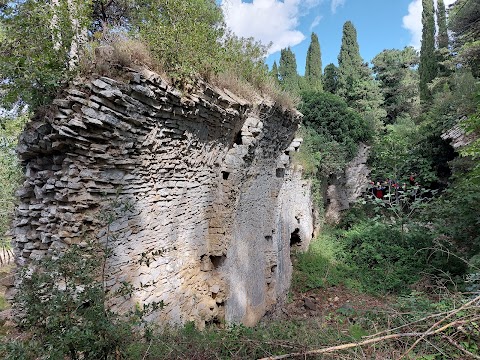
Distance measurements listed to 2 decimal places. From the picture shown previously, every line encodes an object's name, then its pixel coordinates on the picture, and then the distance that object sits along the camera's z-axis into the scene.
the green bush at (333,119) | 14.76
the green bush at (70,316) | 2.05
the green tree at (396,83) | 24.81
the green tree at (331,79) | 24.47
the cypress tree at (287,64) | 23.64
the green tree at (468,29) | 13.48
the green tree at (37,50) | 3.26
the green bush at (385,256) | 9.34
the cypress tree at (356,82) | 22.03
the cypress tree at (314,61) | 25.42
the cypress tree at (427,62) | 19.03
